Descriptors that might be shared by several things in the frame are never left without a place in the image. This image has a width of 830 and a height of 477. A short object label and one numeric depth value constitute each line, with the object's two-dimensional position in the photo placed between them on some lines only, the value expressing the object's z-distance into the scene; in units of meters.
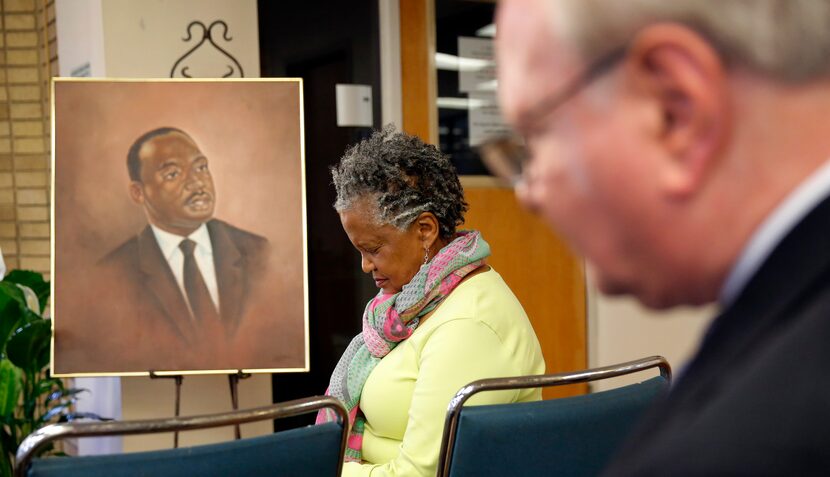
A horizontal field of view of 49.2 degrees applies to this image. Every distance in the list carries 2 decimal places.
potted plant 3.08
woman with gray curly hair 1.63
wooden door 3.72
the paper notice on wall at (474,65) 3.82
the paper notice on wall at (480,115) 3.81
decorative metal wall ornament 3.32
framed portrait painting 2.99
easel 3.01
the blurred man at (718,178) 0.39
